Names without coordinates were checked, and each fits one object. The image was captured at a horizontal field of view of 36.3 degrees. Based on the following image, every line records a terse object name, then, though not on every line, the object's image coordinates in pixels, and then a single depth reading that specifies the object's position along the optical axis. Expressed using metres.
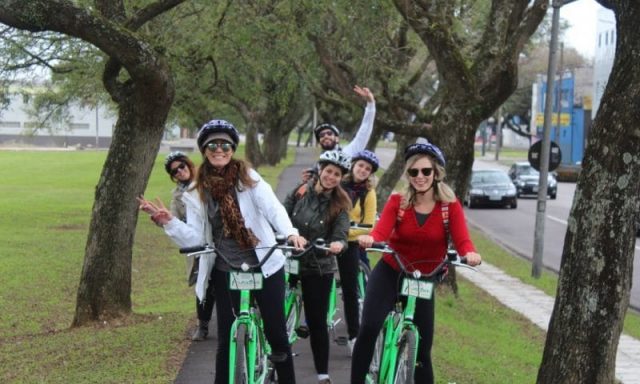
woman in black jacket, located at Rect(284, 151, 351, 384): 7.25
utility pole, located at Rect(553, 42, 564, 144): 55.45
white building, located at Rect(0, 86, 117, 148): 102.56
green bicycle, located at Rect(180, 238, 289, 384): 5.89
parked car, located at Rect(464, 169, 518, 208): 38.28
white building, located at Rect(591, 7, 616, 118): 59.31
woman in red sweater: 6.26
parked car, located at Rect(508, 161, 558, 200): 45.28
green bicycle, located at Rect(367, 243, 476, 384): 6.00
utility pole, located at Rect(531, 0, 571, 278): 18.75
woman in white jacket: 6.12
